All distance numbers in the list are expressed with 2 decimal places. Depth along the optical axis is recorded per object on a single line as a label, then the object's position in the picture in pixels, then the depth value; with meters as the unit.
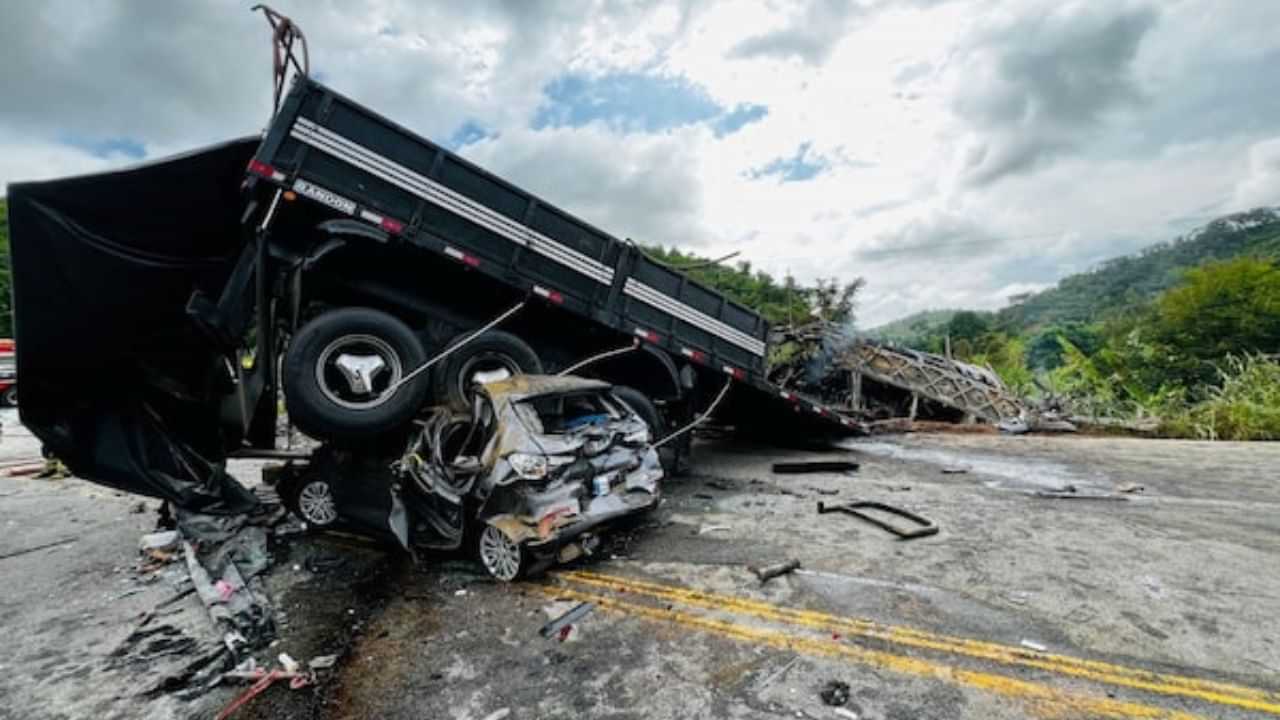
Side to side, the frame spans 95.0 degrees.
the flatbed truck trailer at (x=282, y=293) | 5.12
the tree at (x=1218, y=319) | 26.91
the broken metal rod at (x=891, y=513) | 4.99
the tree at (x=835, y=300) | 21.67
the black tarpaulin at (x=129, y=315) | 4.91
